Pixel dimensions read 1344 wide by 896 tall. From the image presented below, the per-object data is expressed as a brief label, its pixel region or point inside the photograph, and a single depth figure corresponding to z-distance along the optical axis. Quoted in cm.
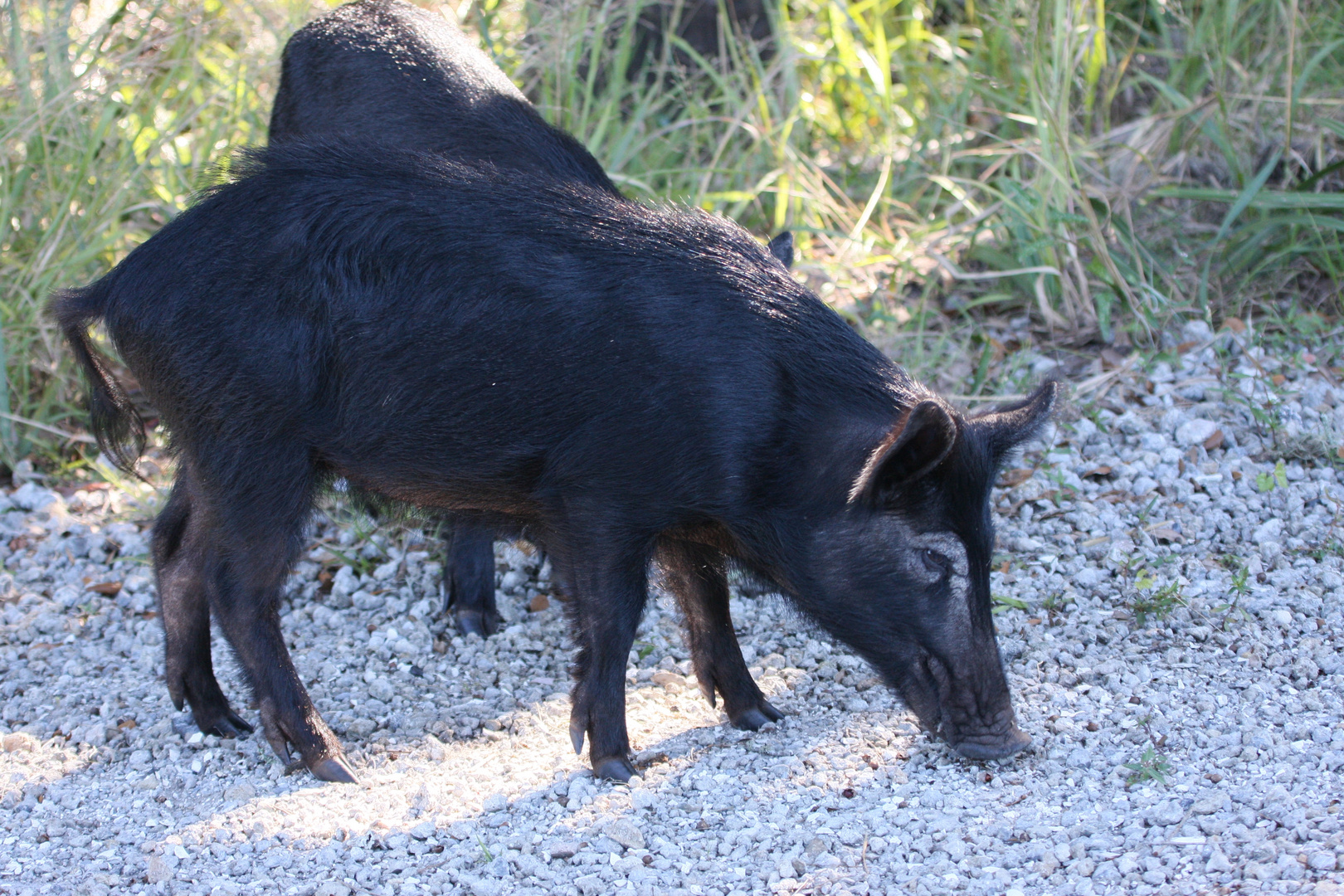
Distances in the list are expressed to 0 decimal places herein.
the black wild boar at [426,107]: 933
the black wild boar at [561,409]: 695
